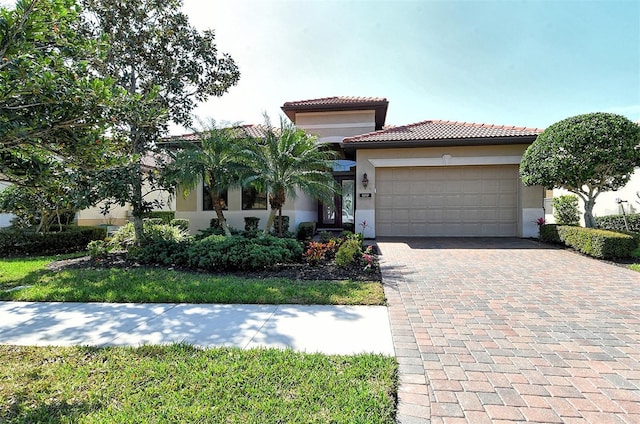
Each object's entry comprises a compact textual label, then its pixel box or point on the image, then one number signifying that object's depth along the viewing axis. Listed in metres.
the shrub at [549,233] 11.19
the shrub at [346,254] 7.76
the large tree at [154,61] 9.15
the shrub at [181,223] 13.76
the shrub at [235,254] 7.47
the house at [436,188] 12.95
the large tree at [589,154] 9.21
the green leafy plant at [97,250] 9.13
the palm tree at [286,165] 9.67
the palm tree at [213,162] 9.52
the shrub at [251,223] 14.11
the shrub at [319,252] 8.10
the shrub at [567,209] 16.09
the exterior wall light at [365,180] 13.73
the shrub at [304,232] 13.60
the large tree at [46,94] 2.90
